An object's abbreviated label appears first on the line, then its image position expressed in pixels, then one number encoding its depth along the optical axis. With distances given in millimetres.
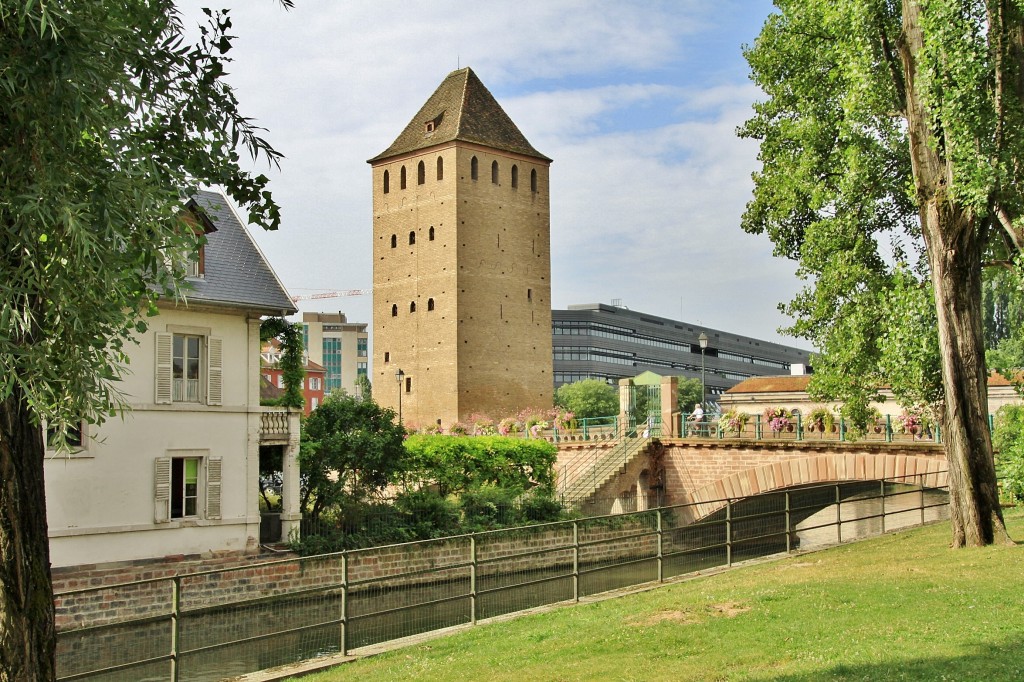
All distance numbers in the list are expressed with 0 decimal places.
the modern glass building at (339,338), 143125
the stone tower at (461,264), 63594
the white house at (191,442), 23719
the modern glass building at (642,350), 126688
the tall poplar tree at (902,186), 16656
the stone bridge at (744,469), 29234
